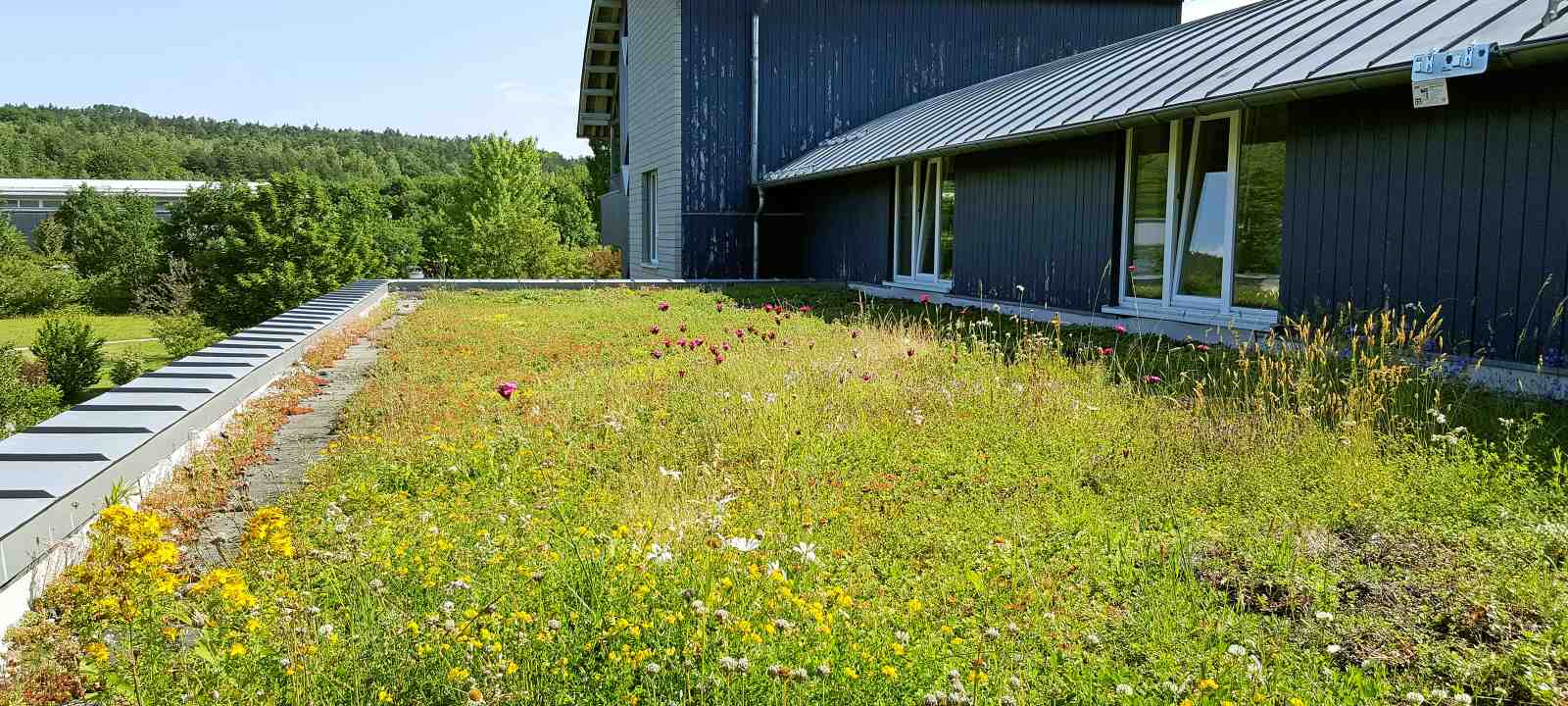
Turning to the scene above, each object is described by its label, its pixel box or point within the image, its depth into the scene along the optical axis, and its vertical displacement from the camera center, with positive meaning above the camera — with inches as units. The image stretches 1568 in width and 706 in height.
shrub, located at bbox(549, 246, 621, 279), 1017.7 -2.8
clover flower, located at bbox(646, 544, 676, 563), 114.0 -33.6
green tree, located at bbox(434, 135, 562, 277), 1029.2 +53.8
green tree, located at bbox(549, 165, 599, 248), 1866.4 +93.4
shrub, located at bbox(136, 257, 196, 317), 1054.2 -43.6
